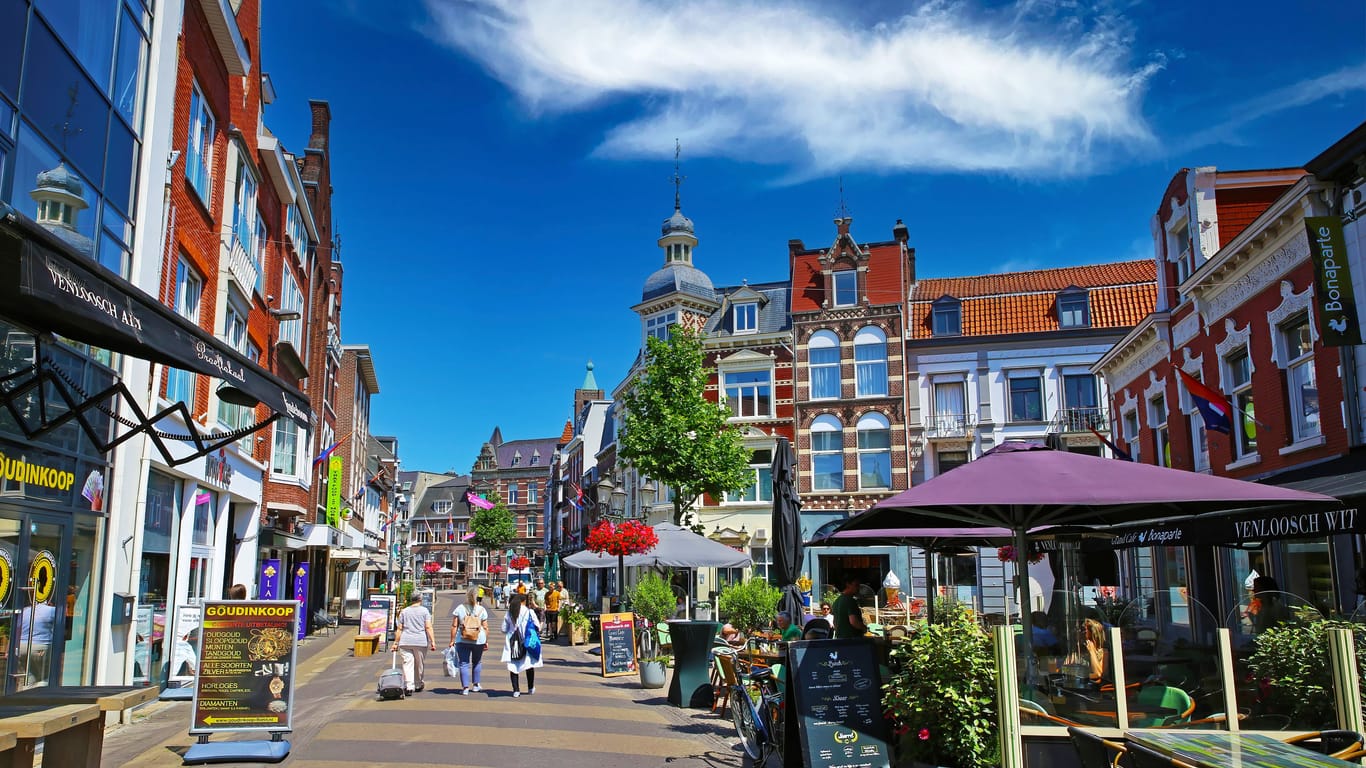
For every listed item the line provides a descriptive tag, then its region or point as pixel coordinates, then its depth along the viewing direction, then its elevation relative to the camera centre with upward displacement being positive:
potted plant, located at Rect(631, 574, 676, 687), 18.12 -1.06
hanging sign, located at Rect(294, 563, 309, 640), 25.48 -0.63
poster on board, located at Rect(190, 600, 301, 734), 9.27 -1.05
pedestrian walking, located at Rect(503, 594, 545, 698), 13.91 -1.22
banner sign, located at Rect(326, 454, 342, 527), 32.38 +2.30
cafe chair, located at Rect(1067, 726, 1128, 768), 5.80 -1.16
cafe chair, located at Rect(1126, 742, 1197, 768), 4.85 -1.05
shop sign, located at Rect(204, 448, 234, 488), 16.92 +1.60
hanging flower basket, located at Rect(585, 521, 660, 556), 20.17 +0.38
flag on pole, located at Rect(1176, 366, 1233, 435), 16.66 +2.52
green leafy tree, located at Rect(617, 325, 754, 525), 28.52 +3.66
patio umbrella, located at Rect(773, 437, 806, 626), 13.52 +0.22
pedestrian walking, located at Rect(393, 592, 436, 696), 14.09 -1.19
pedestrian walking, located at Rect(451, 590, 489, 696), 14.14 -1.14
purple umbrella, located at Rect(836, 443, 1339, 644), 7.02 +0.48
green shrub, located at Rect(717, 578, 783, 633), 20.11 -1.00
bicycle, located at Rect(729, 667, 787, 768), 8.76 -1.49
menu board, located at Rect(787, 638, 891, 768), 7.80 -1.17
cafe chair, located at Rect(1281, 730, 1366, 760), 6.04 -1.18
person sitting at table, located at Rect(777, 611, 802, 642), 11.79 -0.90
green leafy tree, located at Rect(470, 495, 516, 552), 82.69 +2.54
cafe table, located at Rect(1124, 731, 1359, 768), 4.72 -0.99
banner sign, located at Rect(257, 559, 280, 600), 21.91 -0.49
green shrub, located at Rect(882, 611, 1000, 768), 6.99 -1.02
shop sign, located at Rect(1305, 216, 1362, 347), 12.61 +3.47
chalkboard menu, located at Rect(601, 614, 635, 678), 17.47 -1.61
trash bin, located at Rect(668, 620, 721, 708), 13.16 -1.38
